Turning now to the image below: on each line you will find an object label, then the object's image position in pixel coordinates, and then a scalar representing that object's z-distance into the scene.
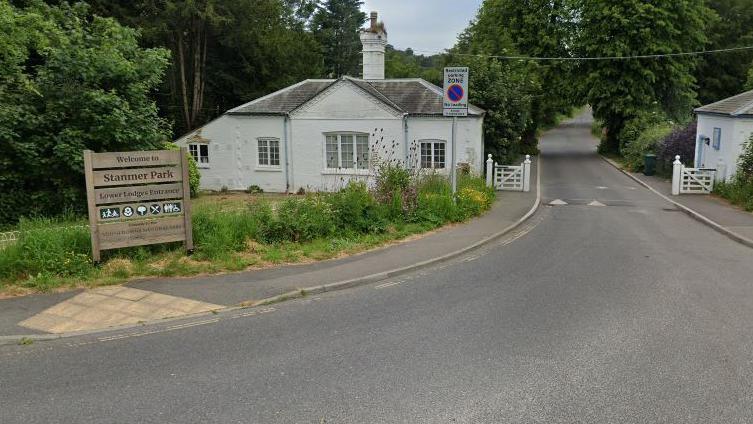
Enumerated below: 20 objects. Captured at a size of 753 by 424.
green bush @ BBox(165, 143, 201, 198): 26.69
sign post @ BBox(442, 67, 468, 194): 15.68
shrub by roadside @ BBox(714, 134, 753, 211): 20.18
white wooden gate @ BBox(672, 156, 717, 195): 24.08
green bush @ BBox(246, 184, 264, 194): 29.55
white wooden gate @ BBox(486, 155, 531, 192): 24.55
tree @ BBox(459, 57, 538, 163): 28.16
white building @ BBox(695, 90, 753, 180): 22.91
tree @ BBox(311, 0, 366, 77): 62.16
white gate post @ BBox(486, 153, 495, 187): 23.00
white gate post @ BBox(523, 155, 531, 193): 24.38
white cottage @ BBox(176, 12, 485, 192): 26.67
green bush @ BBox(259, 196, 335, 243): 11.57
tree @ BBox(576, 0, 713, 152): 38.56
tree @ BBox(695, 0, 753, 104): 53.72
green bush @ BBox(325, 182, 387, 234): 12.90
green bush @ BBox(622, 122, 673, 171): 34.19
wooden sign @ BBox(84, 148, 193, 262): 9.31
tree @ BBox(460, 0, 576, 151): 42.84
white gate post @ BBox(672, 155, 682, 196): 24.12
